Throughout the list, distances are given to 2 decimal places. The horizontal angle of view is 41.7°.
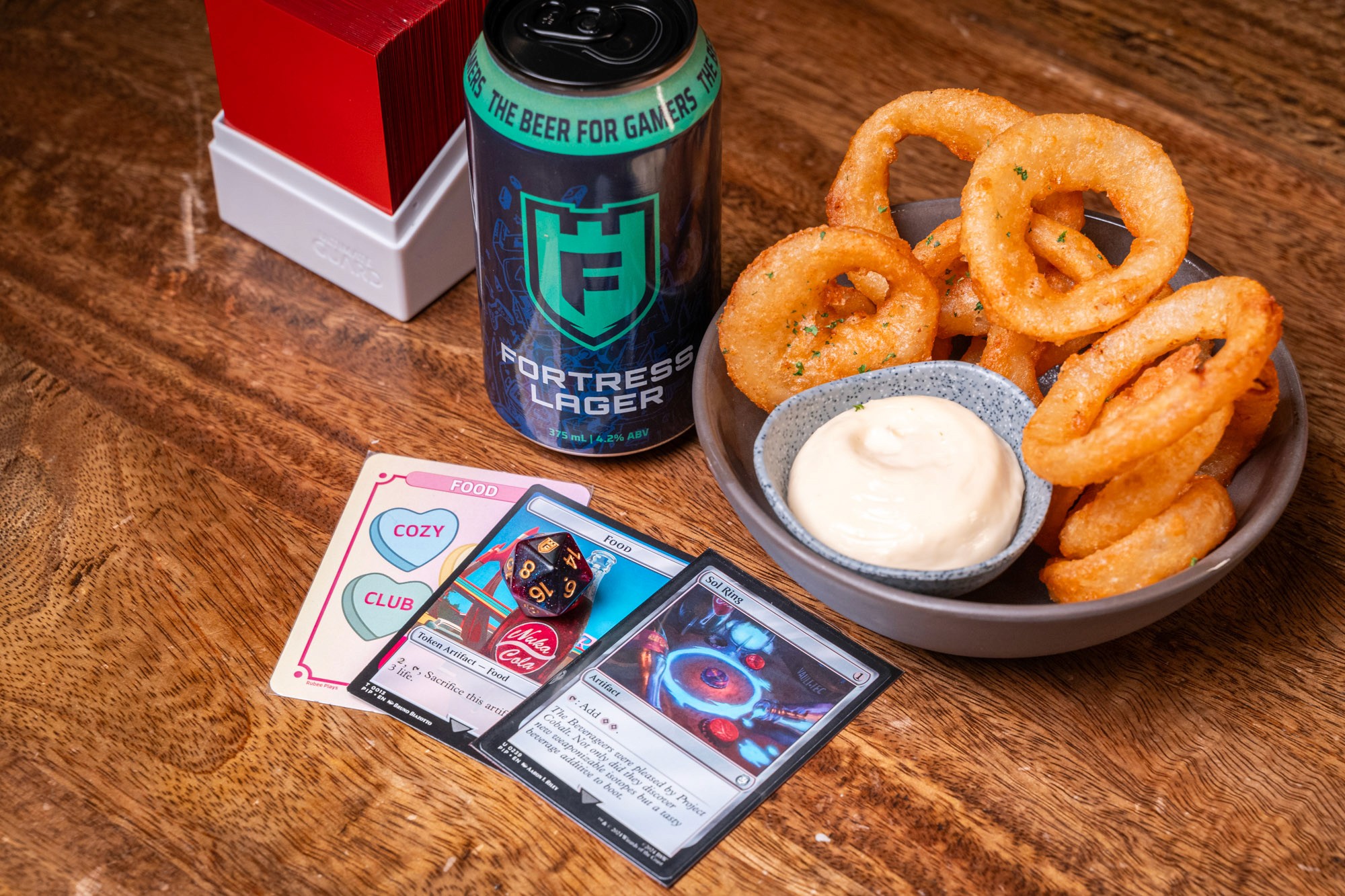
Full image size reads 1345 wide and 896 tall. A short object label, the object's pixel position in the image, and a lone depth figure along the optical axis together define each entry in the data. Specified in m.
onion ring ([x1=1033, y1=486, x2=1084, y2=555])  0.47
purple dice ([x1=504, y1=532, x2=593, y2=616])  0.48
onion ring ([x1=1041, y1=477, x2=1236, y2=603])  0.44
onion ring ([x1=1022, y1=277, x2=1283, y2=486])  0.43
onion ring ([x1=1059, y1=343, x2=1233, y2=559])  0.44
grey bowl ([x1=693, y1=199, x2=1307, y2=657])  0.43
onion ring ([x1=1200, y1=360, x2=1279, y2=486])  0.47
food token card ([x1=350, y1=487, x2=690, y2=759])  0.47
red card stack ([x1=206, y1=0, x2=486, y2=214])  0.53
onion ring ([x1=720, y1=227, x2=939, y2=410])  0.48
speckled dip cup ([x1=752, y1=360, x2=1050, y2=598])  0.46
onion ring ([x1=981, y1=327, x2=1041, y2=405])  0.49
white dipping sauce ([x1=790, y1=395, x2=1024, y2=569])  0.45
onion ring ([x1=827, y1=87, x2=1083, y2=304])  0.50
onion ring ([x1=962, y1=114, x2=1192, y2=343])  0.46
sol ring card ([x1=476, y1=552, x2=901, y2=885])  0.45
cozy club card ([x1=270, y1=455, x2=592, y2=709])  0.48
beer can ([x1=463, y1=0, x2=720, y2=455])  0.45
